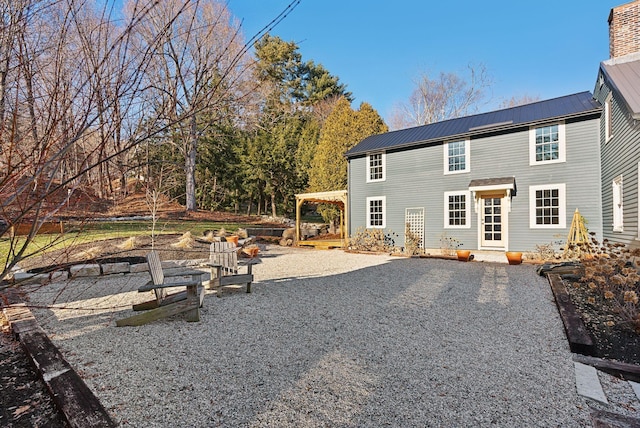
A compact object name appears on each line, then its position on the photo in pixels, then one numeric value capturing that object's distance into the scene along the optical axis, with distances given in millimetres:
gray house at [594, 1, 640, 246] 7102
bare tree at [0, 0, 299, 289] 1287
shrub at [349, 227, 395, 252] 13211
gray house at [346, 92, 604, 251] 10531
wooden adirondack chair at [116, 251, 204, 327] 4371
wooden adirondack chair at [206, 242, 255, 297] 5930
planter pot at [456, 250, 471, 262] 10339
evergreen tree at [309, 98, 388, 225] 18219
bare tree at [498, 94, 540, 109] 29891
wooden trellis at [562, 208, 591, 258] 9305
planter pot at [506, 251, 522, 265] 9562
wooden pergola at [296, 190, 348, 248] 14445
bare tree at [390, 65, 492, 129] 26484
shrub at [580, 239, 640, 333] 3975
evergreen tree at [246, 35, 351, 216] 23197
